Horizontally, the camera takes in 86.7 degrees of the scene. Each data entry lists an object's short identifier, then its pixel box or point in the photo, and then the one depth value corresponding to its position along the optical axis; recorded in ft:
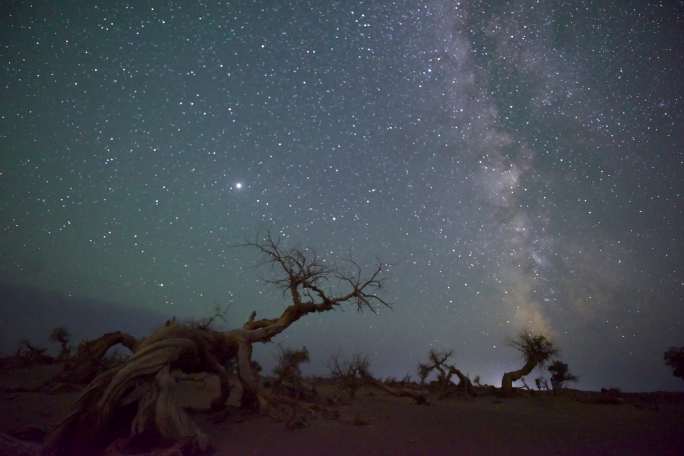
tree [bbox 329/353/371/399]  53.67
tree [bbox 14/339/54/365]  67.39
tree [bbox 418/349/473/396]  65.46
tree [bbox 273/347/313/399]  43.60
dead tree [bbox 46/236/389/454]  21.03
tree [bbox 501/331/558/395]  79.71
